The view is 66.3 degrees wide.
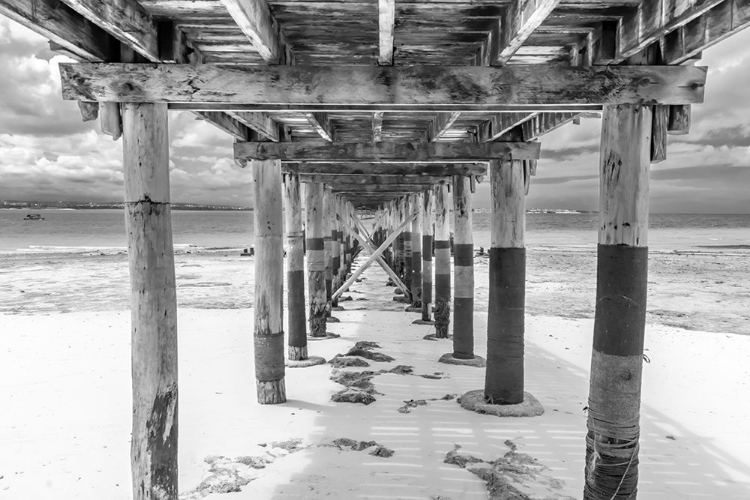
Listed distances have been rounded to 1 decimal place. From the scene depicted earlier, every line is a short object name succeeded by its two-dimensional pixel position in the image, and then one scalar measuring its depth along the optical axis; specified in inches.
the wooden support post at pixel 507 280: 278.1
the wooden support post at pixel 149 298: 165.2
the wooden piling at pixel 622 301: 163.0
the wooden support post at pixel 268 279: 289.1
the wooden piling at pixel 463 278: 396.5
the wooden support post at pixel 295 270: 390.9
